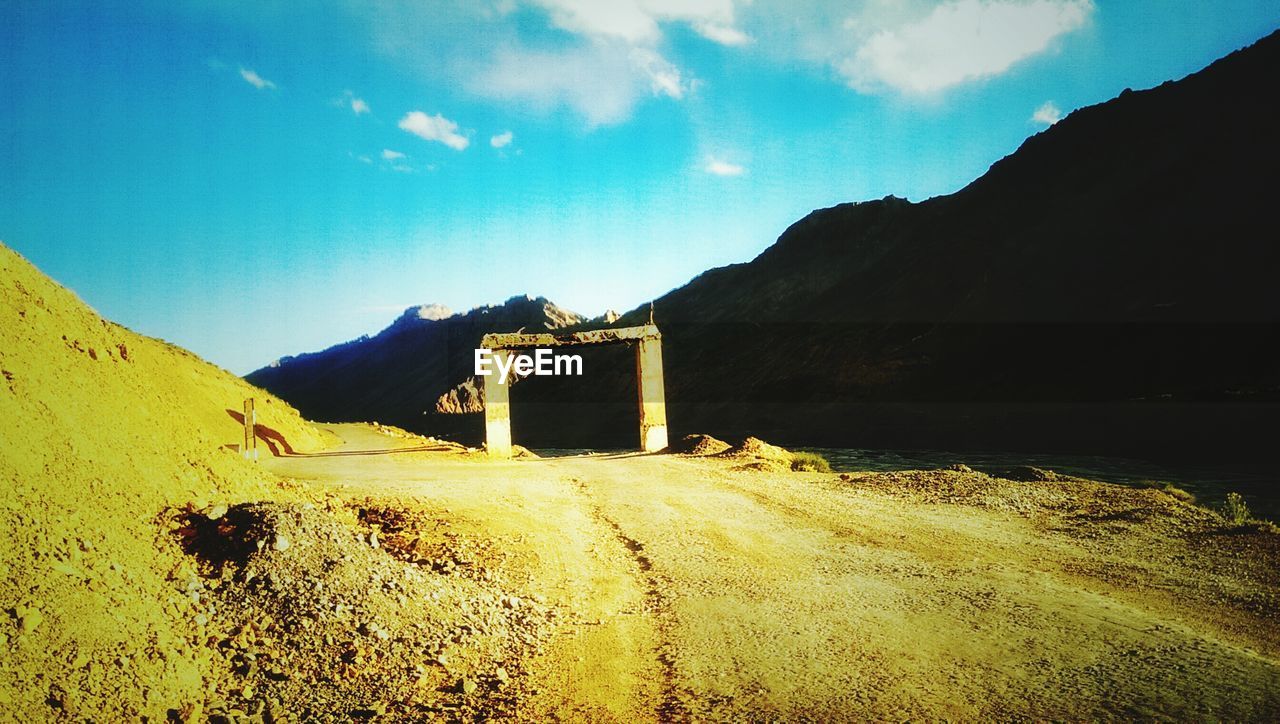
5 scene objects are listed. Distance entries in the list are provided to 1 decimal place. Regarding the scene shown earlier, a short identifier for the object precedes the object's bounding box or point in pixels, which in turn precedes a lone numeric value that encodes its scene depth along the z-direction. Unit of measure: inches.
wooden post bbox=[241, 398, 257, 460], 686.5
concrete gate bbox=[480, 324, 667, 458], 968.9
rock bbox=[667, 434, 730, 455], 838.5
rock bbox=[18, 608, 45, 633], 133.0
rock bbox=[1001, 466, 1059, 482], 506.3
